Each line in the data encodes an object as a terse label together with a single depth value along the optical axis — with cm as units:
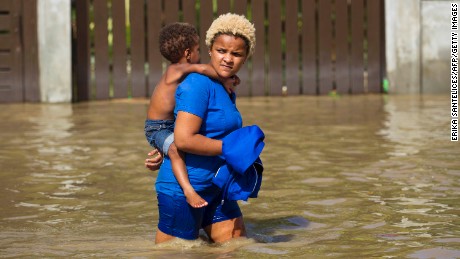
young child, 976
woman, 939
